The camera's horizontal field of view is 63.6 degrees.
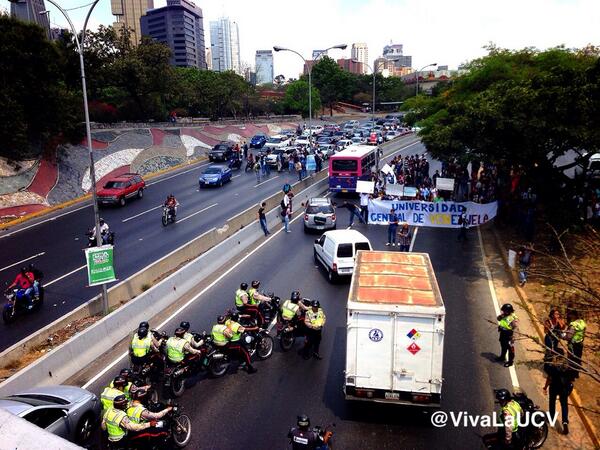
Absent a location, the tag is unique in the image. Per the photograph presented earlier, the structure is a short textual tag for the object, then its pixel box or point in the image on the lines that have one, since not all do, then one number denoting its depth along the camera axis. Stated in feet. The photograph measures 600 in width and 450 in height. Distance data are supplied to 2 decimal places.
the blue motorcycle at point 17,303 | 48.91
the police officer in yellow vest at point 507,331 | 37.17
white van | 56.49
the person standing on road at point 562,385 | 29.73
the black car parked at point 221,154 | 161.27
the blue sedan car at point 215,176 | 123.82
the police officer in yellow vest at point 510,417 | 25.79
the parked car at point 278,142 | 179.71
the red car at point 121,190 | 102.94
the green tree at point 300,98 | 339.36
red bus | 107.86
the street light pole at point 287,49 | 115.62
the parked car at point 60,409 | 28.73
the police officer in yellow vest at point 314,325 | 39.06
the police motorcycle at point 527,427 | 26.45
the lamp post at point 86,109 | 47.65
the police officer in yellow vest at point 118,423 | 27.27
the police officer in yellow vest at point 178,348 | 34.94
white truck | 30.25
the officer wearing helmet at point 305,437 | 25.46
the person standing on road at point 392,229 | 72.82
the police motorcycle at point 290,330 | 40.60
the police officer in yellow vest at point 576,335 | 31.04
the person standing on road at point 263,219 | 78.69
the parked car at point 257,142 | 199.41
